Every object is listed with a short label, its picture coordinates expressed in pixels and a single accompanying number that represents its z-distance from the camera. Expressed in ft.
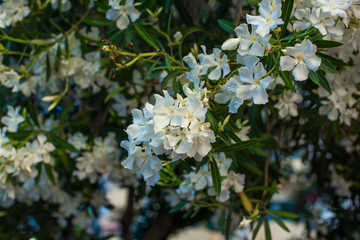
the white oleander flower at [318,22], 2.89
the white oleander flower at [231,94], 3.00
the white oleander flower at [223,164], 4.14
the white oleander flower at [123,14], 4.14
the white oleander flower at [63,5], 4.99
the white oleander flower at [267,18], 2.85
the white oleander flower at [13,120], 4.62
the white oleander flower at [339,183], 6.76
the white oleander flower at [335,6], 2.84
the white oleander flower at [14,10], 4.73
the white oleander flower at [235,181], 4.26
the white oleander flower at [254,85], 2.88
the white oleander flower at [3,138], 4.38
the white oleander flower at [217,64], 3.21
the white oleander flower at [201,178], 4.14
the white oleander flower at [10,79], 4.82
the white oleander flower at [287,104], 4.19
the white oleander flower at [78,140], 5.24
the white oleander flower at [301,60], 2.82
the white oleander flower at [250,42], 2.87
